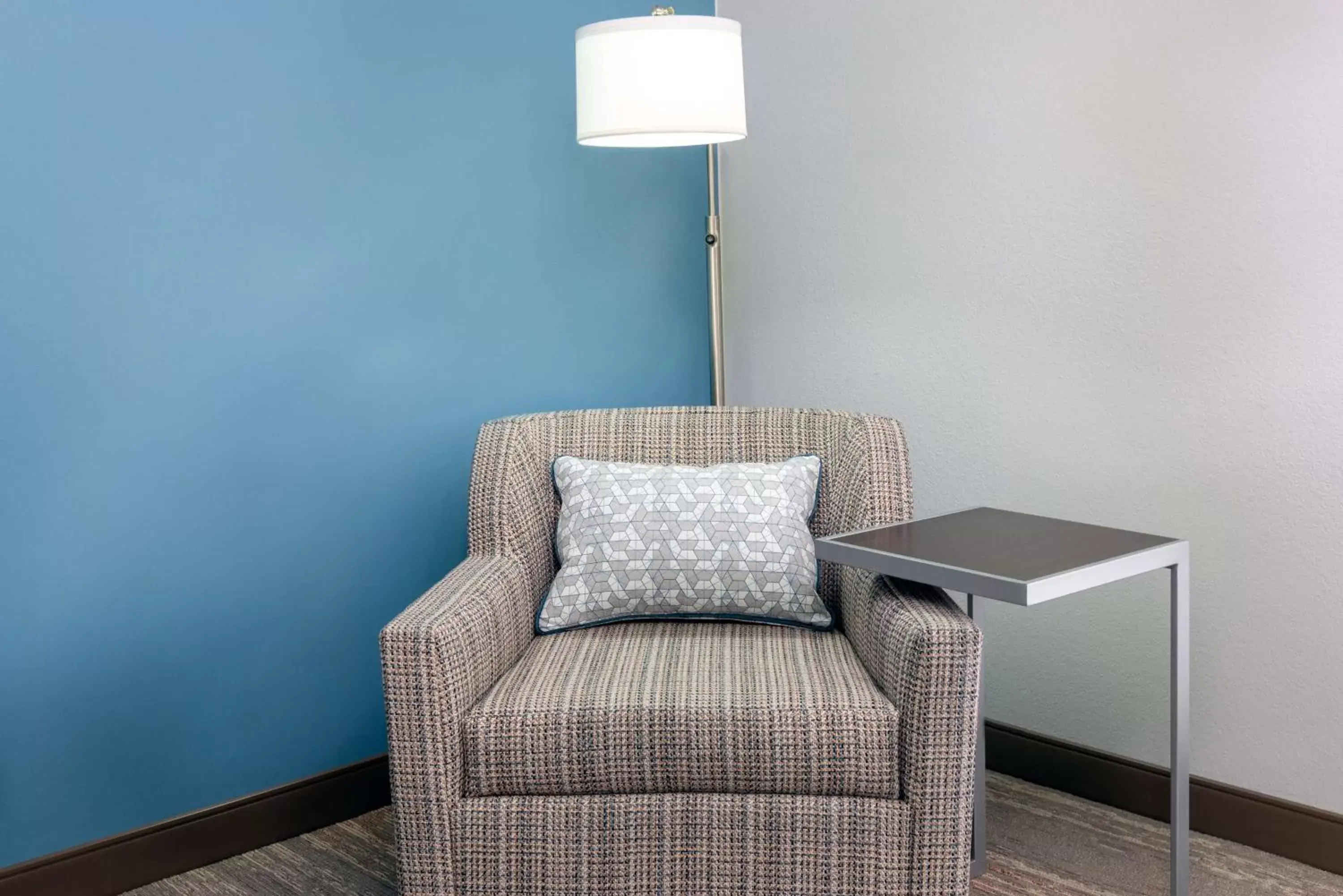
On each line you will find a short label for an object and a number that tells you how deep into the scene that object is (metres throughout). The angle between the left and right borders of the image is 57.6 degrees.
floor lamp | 2.04
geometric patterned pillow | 2.01
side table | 1.66
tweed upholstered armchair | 1.66
